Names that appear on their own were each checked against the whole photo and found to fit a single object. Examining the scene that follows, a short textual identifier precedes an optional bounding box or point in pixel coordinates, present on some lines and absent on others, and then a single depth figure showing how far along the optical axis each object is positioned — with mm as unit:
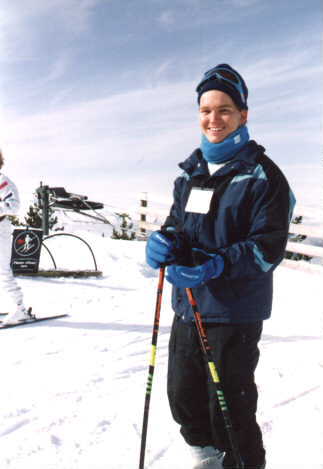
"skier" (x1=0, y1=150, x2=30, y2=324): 5125
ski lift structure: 9148
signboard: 7438
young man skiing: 2004
